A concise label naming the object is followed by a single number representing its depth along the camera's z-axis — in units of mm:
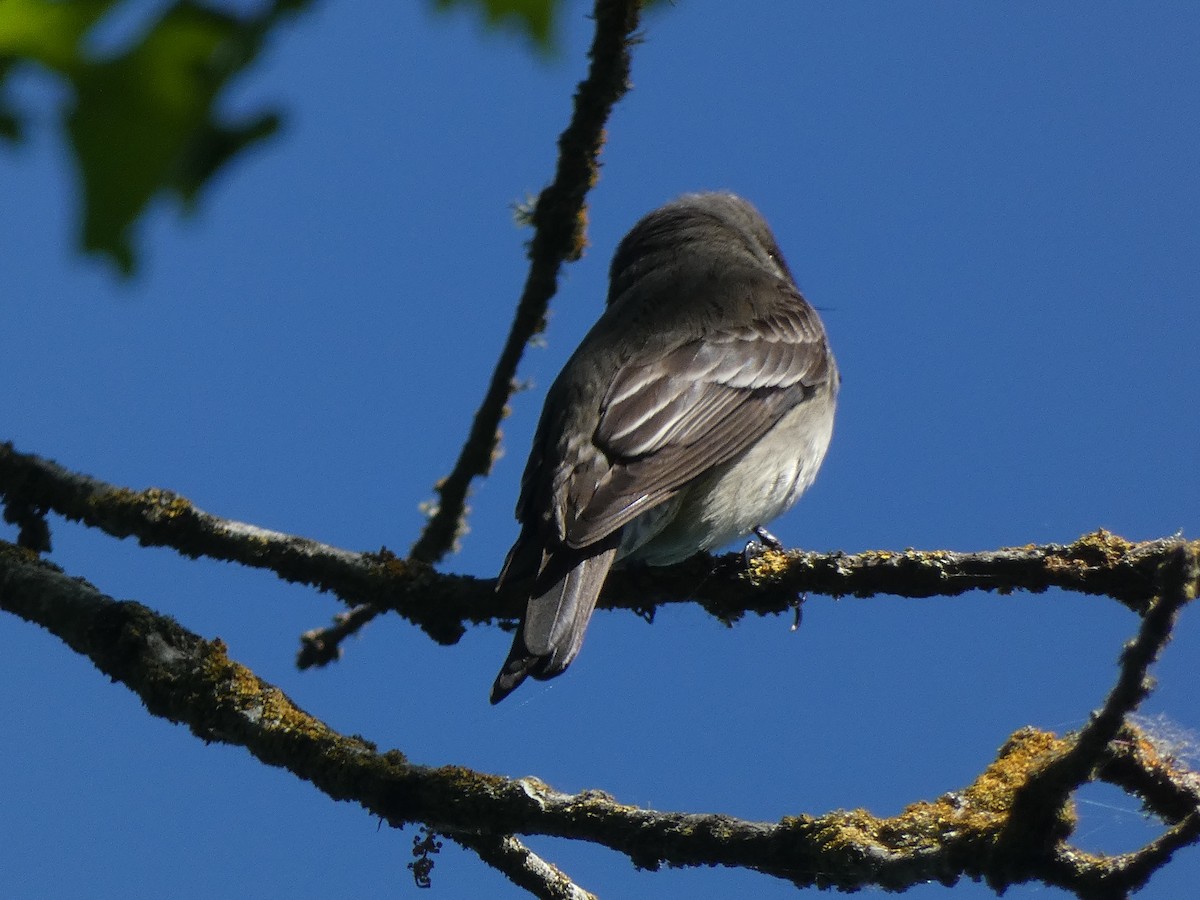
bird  8750
